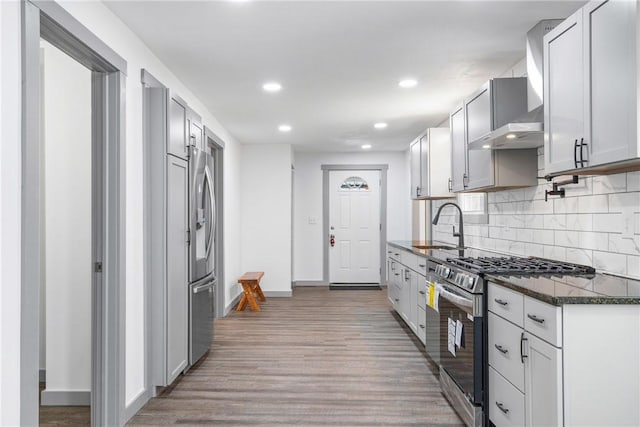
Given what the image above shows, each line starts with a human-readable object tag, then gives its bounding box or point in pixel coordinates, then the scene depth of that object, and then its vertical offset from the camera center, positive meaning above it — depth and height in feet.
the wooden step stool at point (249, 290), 19.49 -3.46
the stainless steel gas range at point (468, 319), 8.04 -2.12
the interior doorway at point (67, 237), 9.41 -0.50
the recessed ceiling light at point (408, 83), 12.78 +3.81
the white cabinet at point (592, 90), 5.87 +1.82
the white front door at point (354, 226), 26.66 -0.81
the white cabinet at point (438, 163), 15.78 +1.79
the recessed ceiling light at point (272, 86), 13.07 +3.79
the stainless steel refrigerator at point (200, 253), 11.62 -1.11
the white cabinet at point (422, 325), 12.68 -3.34
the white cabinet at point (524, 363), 5.89 -2.26
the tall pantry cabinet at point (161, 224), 10.00 -0.25
